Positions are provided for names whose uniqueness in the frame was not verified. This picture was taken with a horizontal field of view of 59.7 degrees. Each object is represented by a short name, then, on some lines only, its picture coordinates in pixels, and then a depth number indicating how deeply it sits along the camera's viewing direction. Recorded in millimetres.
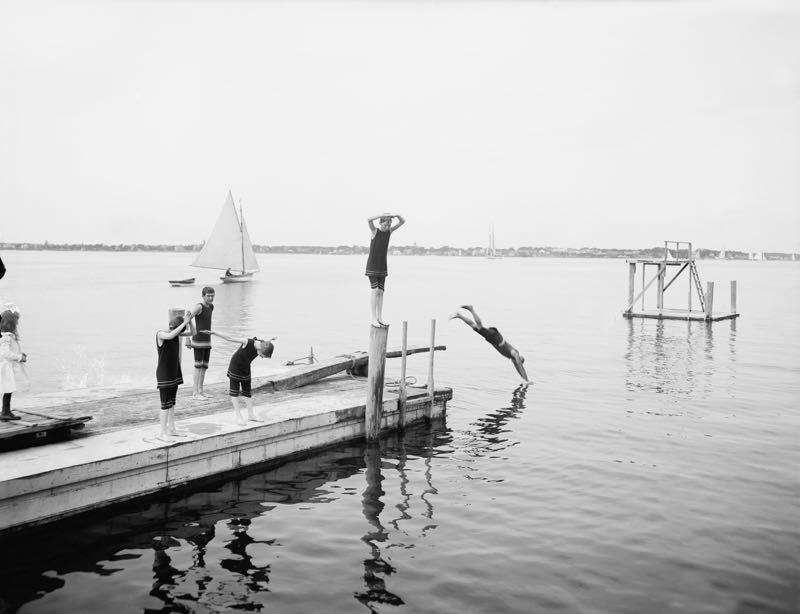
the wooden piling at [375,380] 13016
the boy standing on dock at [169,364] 9469
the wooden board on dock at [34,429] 8867
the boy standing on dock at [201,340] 12000
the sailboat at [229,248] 80625
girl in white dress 9500
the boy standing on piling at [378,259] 13141
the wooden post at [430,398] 15118
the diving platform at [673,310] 40156
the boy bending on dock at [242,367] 10844
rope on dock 15820
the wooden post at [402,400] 14250
